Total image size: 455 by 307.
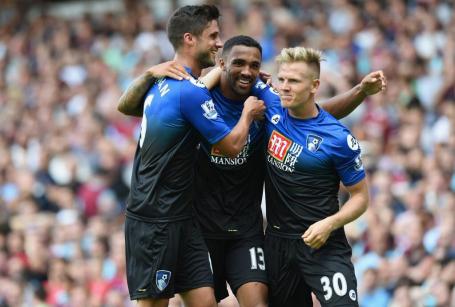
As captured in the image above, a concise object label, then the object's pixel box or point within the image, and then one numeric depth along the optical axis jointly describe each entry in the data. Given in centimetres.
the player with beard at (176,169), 1623
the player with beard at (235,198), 1720
